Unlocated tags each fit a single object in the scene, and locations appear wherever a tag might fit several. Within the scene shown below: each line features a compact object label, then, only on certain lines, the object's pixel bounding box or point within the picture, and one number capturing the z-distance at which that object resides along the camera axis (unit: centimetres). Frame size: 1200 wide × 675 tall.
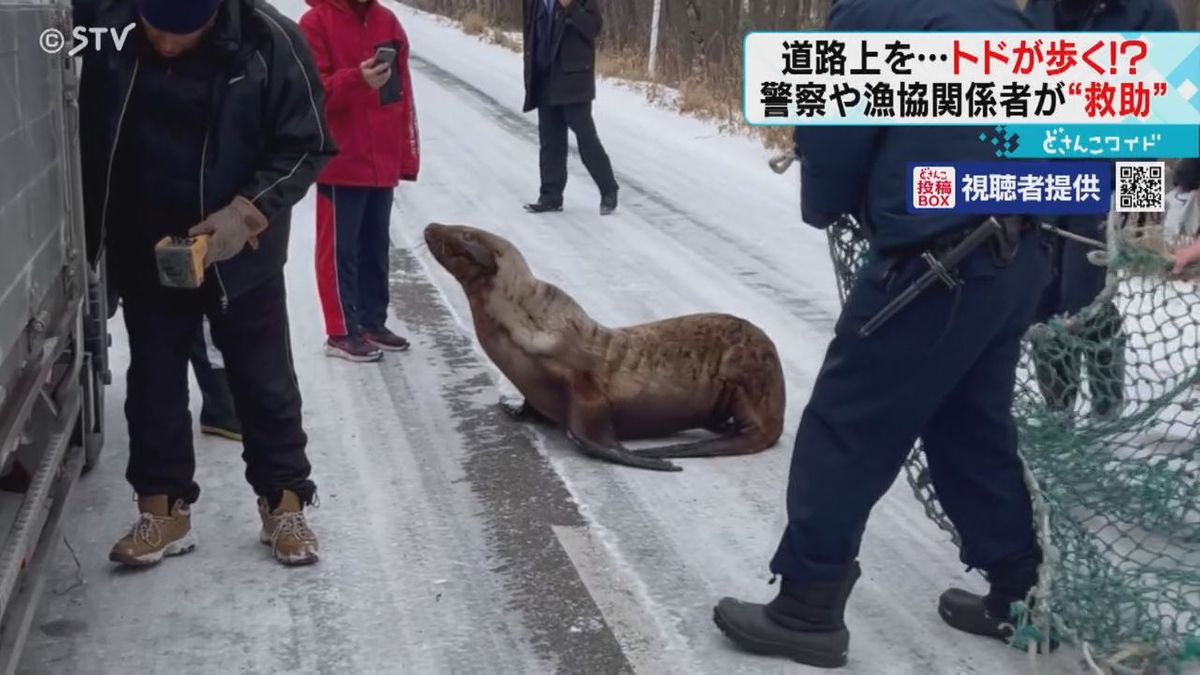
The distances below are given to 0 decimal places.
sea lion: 584
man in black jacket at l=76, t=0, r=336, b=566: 438
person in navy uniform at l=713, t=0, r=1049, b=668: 377
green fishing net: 406
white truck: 340
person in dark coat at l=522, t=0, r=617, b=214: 1071
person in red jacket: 686
